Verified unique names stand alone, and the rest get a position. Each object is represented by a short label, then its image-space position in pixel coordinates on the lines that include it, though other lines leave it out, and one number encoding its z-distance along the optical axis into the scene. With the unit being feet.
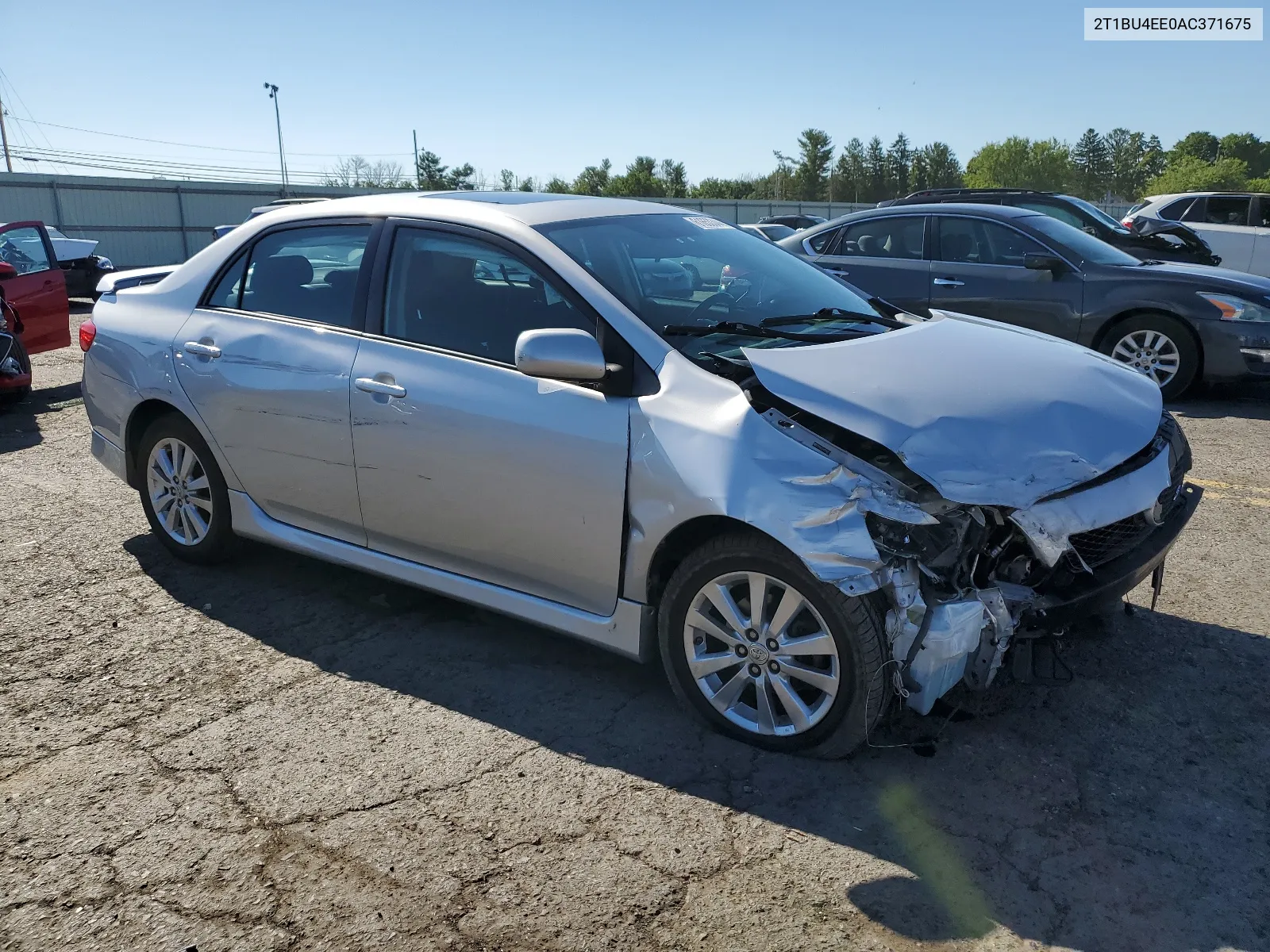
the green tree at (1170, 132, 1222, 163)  416.87
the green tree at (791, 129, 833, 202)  337.93
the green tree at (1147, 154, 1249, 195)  272.64
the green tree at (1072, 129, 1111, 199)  394.52
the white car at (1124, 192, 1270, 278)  51.44
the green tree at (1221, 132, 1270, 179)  410.31
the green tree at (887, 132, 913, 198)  352.69
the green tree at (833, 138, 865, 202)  345.31
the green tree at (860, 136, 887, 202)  347.36
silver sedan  10.07
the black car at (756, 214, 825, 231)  81.87
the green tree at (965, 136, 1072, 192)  397.80
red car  29.96
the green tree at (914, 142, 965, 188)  366.22
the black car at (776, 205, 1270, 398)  26.84
